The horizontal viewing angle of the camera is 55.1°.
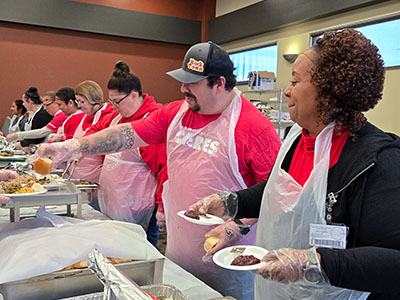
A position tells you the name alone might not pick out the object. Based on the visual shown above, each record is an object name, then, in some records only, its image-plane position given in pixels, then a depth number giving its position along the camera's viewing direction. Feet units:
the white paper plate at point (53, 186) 5.49
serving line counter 3.65
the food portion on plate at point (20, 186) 4.90
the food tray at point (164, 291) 3.14
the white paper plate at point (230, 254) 2.84
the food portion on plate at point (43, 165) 5.61
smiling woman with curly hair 2.45
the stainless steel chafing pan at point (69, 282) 2.99
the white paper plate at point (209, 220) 3.51
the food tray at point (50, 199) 4.76
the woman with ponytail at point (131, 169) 6.99
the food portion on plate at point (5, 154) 11.78
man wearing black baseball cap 4.71
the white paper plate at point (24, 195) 4.64
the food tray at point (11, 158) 10.99
